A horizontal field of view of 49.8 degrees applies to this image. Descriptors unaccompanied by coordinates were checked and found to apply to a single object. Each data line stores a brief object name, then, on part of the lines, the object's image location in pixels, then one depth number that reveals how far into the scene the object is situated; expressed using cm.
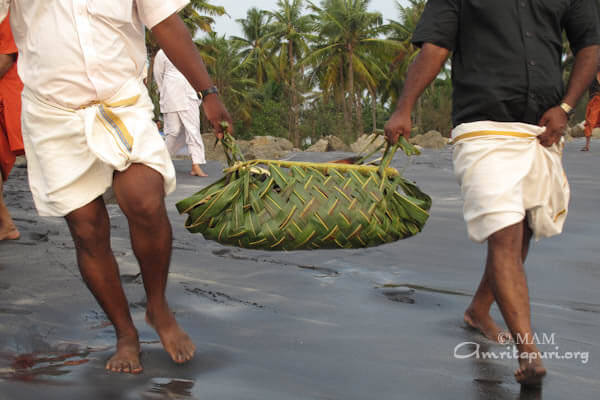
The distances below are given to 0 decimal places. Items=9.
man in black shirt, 231
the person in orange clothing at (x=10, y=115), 378
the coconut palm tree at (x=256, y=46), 4216
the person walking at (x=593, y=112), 958
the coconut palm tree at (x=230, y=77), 3447
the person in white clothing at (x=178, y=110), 793
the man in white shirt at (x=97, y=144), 221
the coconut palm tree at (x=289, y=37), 4078
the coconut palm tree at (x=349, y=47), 3616
